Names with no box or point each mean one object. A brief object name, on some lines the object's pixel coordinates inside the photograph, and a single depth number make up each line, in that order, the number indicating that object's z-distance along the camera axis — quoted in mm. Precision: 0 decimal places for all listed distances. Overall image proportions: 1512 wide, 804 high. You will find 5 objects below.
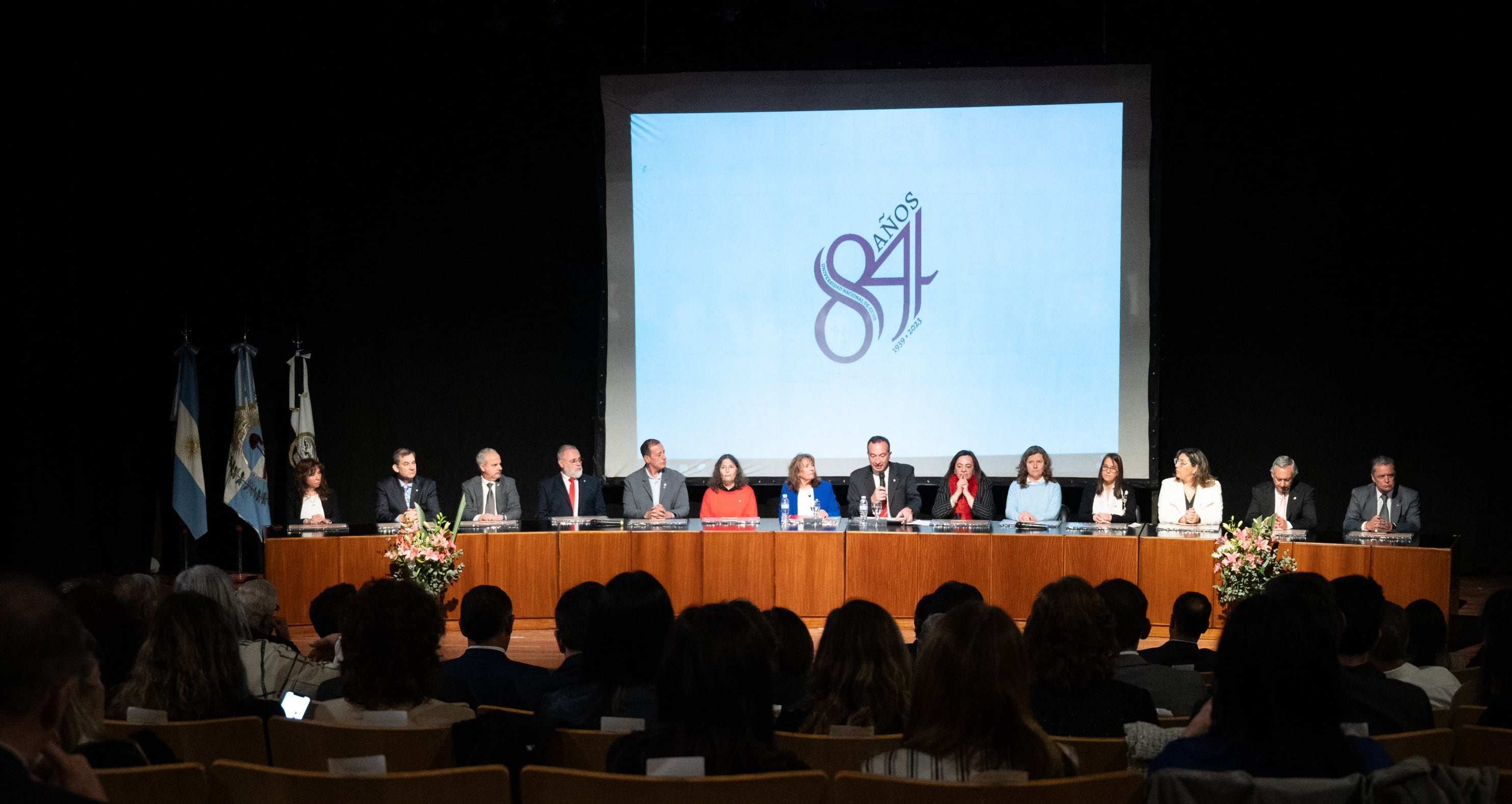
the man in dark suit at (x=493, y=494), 8312
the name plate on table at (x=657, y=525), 7645
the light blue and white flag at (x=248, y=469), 8844
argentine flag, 8758
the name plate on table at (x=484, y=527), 7527
